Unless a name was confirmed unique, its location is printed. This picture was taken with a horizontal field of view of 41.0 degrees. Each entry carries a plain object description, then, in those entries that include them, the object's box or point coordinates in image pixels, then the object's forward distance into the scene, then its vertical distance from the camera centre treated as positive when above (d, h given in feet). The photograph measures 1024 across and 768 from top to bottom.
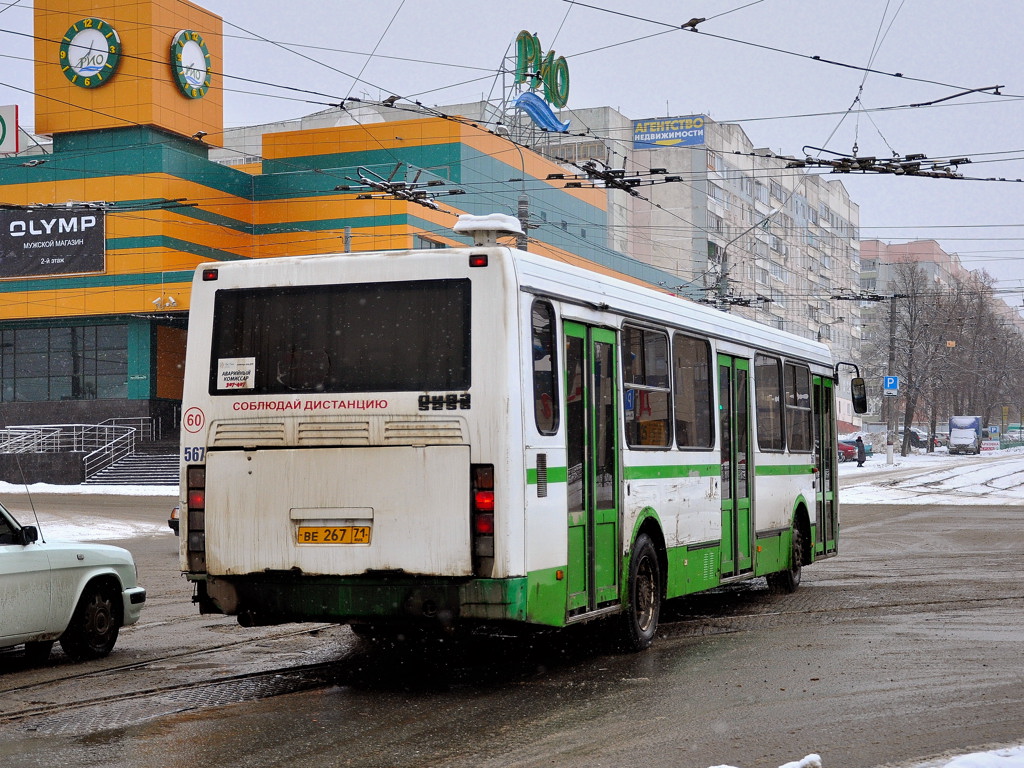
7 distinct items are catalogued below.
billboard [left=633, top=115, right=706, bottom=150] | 291.58 +66.80
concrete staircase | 157.79 -2.02
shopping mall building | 174.29 +33.62
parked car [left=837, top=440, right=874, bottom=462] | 228.86 -2.17
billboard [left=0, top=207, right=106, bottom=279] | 181.68 +28.45
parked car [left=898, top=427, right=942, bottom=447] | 303.19 -0.80
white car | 30.17 -3.27
